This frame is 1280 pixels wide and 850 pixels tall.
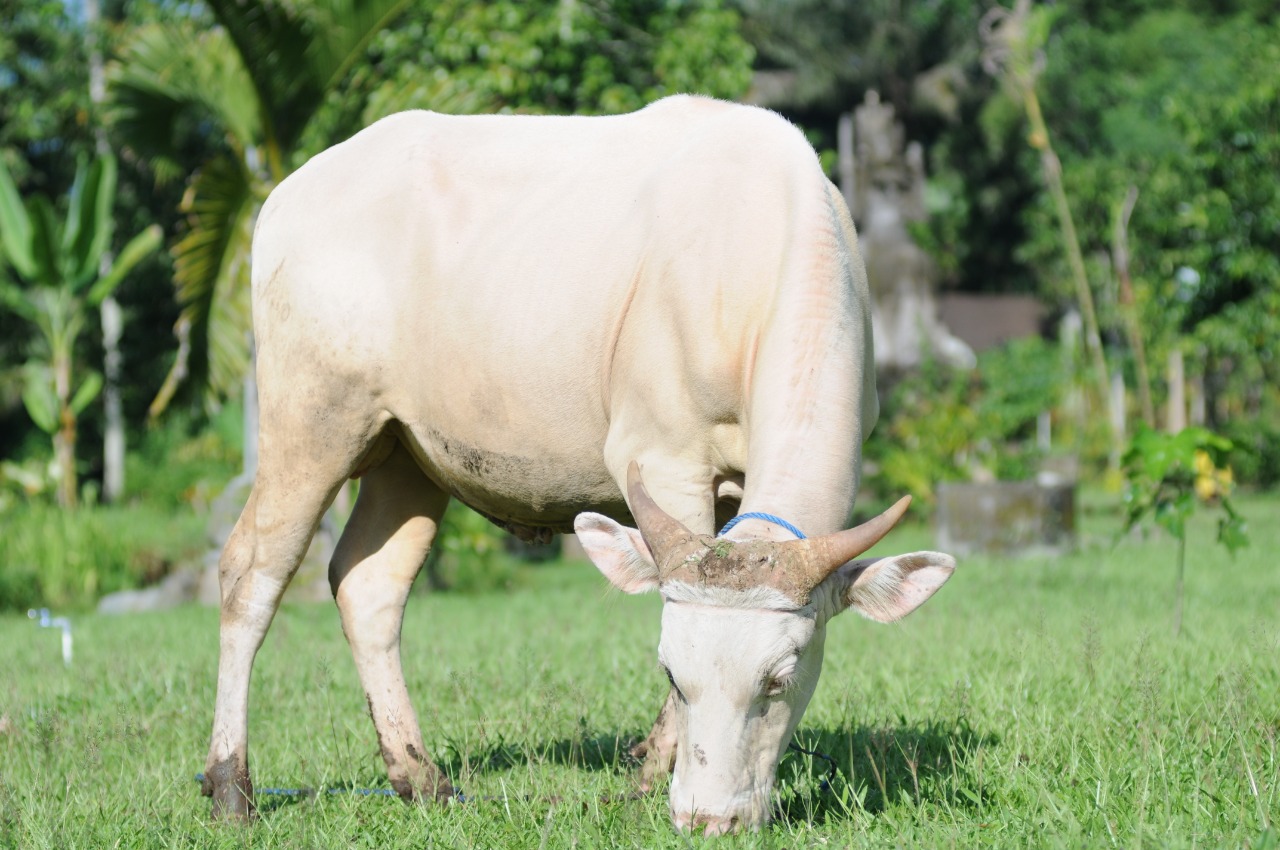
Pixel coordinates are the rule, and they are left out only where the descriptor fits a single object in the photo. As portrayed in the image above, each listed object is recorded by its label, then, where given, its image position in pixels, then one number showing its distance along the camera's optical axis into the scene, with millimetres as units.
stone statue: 25500
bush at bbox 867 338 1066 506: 16641
